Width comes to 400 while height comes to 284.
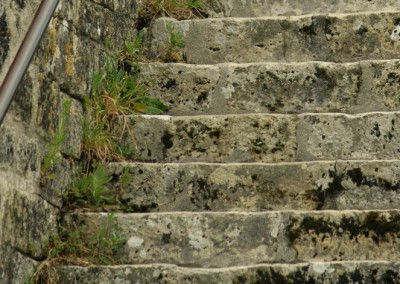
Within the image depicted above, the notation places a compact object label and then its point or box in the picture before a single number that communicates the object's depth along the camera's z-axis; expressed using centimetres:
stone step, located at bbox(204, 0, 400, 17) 1041
